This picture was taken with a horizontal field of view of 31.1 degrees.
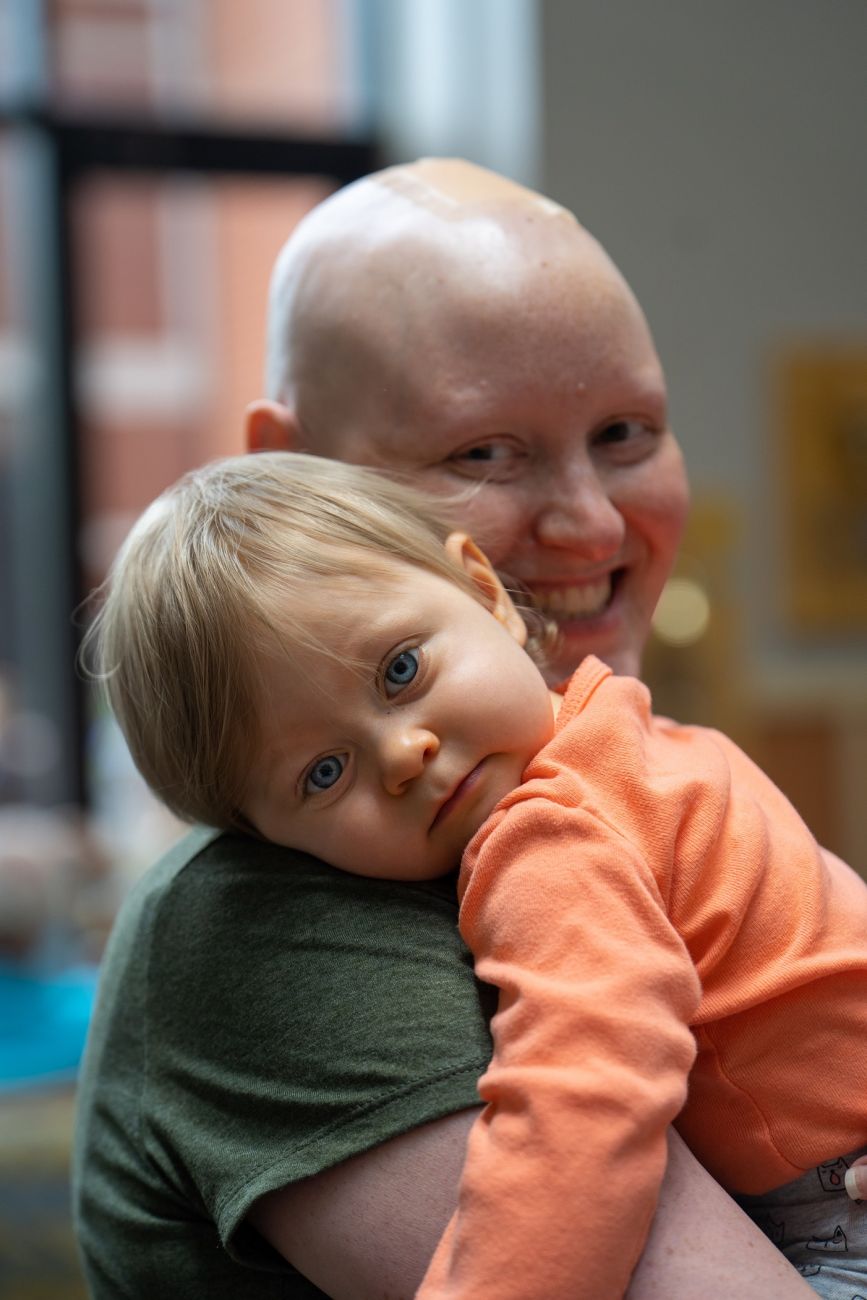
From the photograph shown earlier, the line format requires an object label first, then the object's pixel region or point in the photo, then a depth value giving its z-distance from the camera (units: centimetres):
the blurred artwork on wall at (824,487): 400
